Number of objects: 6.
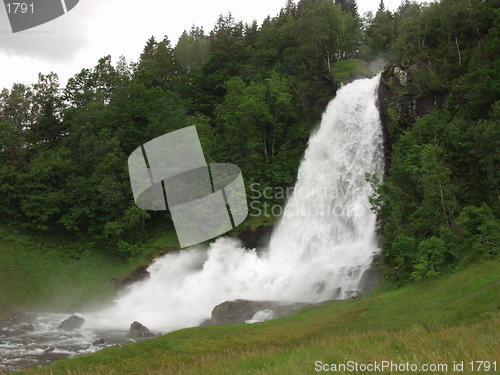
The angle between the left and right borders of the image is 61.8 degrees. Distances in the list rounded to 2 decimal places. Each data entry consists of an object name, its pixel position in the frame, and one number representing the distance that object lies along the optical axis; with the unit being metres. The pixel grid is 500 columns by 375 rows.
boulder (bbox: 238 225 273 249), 37.53
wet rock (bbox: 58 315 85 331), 28.48
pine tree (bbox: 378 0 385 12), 99.75
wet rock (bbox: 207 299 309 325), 25.91
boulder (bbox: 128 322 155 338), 25.47
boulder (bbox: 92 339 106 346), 23.90
